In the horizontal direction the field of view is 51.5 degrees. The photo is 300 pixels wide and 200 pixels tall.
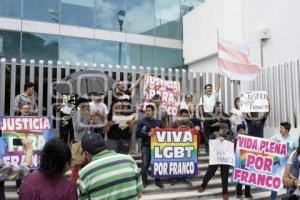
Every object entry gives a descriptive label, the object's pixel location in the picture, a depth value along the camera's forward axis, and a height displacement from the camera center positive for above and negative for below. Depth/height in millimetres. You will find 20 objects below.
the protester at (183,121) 6971 -169
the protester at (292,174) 3197 -637
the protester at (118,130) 6438 -338
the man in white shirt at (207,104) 7915 +227
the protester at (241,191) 6389 -1604
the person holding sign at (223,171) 6183 -1177
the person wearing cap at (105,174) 2664 -524
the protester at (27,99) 6297 +313
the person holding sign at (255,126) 7229 -301
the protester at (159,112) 7431 +40
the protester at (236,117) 7921 -97
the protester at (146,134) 6370 -420
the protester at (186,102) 7974 +297
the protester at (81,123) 5674 -182
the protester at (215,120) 7739 -170
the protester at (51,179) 2166 -465
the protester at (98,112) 6352 +36
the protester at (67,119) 6885 -112
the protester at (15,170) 2503 -449
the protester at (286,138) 6125 -513
